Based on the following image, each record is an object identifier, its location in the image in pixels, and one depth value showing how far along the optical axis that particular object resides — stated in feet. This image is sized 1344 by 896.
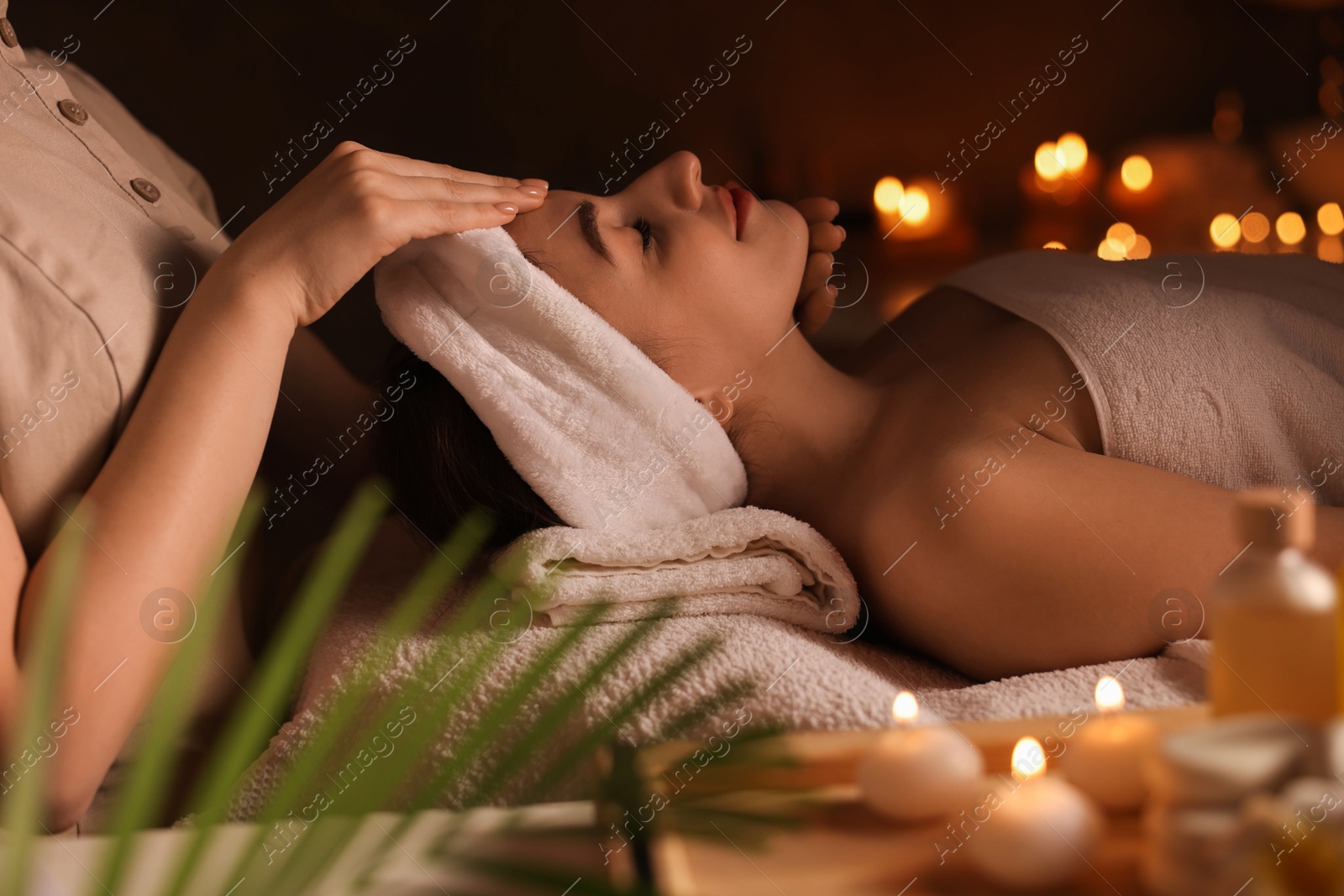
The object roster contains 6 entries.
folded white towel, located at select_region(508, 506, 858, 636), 3.33
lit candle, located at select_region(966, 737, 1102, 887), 1.65
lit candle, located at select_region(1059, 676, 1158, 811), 1.87
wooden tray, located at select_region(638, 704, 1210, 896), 1.71
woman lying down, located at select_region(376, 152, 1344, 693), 3.16
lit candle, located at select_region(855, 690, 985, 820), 1.88
